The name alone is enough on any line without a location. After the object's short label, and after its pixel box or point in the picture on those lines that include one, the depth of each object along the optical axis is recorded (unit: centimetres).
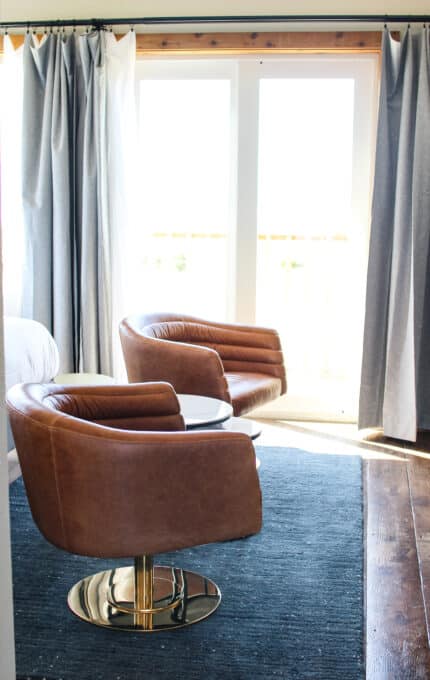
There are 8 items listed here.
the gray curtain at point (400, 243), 434
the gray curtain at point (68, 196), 461
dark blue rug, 224
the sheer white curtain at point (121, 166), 462
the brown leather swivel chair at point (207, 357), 366
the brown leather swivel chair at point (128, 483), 214
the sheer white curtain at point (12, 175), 471
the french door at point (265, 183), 468
